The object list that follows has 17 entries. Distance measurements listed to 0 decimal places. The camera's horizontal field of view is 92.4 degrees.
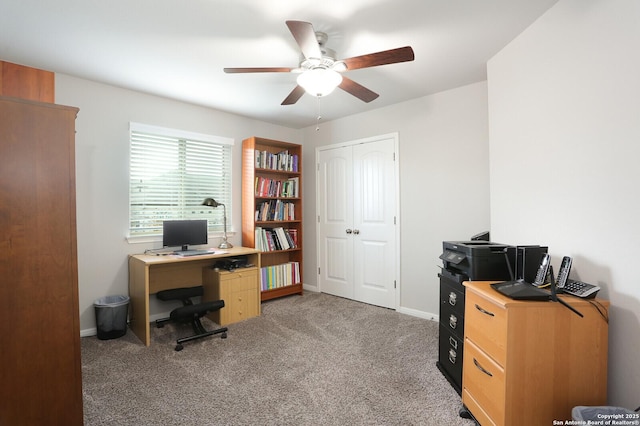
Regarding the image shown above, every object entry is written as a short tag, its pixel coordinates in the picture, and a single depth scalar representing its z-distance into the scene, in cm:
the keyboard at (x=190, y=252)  312
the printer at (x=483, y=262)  187
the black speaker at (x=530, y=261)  167
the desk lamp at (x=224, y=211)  343
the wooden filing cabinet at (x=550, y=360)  140
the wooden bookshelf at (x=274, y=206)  388
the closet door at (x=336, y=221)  408
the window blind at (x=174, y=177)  320
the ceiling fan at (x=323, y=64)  176
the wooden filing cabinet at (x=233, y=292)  320
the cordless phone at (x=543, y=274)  158
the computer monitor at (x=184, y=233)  319
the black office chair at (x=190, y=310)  273
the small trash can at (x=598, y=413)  126
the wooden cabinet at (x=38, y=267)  131
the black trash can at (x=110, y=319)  278
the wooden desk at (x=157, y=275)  272
